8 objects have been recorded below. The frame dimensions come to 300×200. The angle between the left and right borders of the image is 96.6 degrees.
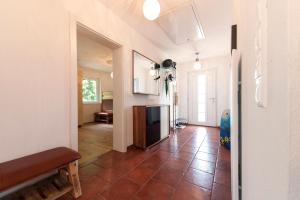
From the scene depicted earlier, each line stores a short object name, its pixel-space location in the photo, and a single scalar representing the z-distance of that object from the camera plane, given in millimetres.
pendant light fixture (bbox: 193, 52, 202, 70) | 4090
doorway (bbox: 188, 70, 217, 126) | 4672
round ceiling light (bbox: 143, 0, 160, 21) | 1454
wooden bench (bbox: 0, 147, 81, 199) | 946
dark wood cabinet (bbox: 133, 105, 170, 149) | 2539
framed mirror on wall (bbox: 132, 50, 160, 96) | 2760
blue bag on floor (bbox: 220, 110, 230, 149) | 2650
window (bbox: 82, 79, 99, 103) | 5836
